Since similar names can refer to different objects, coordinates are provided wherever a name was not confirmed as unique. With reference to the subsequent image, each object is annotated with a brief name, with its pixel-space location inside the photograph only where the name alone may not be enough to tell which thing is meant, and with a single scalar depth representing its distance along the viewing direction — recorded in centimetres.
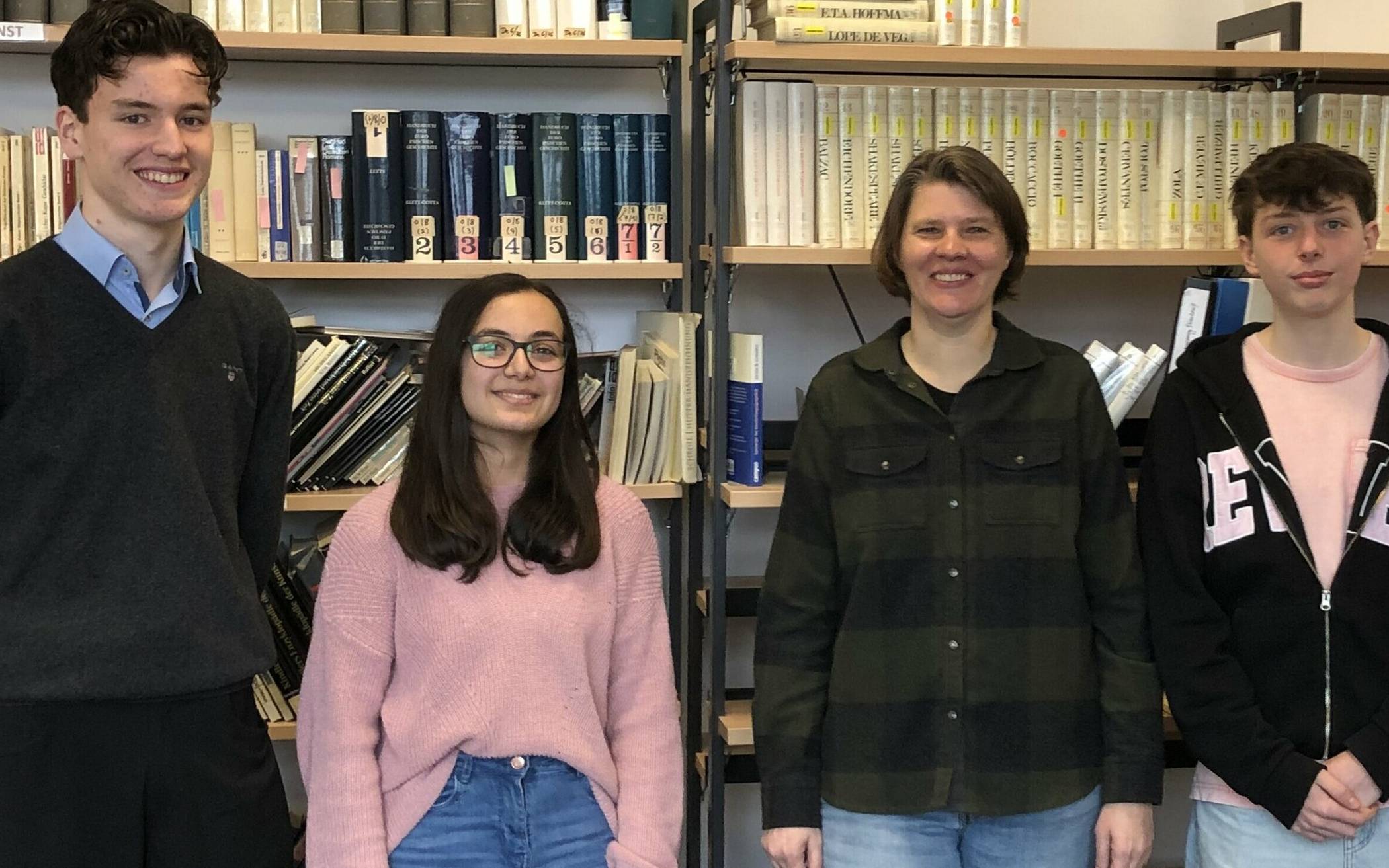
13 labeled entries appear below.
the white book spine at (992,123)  236
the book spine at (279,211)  238
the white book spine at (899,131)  234
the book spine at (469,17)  232
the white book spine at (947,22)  228
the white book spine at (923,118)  235
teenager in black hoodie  167
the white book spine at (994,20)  231
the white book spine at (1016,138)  236
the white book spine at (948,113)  235
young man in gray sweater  151
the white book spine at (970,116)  236
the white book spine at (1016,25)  232
